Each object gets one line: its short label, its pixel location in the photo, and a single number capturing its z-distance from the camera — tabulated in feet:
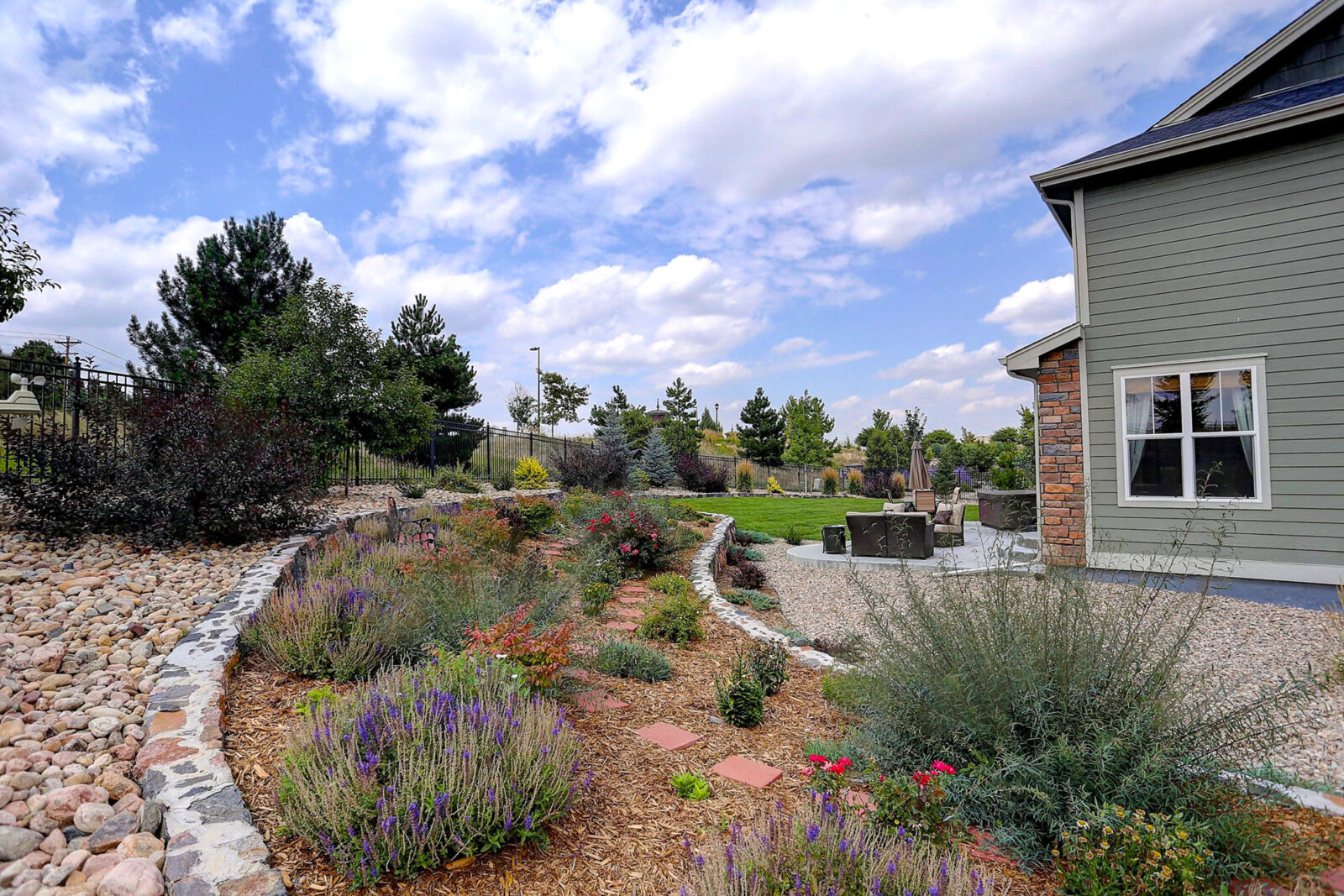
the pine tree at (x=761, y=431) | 117.70
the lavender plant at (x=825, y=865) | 4.73
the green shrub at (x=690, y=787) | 7.71
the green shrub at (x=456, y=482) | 38.78
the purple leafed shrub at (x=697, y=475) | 70.90
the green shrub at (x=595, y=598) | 16.22
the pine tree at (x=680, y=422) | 94.89
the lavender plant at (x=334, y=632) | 10.09
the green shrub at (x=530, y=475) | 46.52
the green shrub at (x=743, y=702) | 10.30
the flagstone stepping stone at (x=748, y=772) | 8.20
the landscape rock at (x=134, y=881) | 5.23
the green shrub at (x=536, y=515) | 26.81
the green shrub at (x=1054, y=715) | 6.31
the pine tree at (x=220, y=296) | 54.24
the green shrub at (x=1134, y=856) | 5.12
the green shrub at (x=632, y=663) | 12.30
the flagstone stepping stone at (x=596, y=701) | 10.08
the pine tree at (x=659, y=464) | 68.90
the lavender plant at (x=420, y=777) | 5.63
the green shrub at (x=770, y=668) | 11.85
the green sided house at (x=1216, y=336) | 20.01
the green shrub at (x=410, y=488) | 33.38
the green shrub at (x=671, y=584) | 19.54
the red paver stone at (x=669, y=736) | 9.27
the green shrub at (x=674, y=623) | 15.08
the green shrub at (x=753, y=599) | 20.89
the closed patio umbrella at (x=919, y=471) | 30.25
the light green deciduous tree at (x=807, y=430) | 109.40
